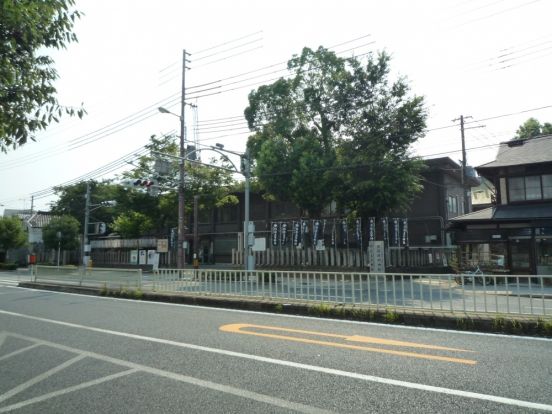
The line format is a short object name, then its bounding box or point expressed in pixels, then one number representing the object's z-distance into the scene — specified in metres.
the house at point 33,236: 39.12
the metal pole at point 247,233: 19.73
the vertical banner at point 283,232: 29.89
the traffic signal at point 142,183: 20.02
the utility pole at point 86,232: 37.21
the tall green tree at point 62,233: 41.03
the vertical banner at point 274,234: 29.98
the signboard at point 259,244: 20.78
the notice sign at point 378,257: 21.44
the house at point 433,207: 30.30
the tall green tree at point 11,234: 44.75
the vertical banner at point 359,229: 25.78
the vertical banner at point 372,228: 25.50
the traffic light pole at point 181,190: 24.33
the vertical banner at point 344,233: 28.23
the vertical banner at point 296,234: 28.88
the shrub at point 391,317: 8.42
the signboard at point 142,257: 37.31
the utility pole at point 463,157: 27.42
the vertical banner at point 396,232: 26.45
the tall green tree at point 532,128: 38.86
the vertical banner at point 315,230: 27.22
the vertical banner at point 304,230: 27.74
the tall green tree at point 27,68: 5.77
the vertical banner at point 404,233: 26.39
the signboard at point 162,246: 29.08
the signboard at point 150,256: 36.56
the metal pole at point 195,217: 31.43
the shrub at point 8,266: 41.28
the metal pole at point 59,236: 40.31
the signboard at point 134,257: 37.91
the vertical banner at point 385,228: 26.75
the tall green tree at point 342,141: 23.92
